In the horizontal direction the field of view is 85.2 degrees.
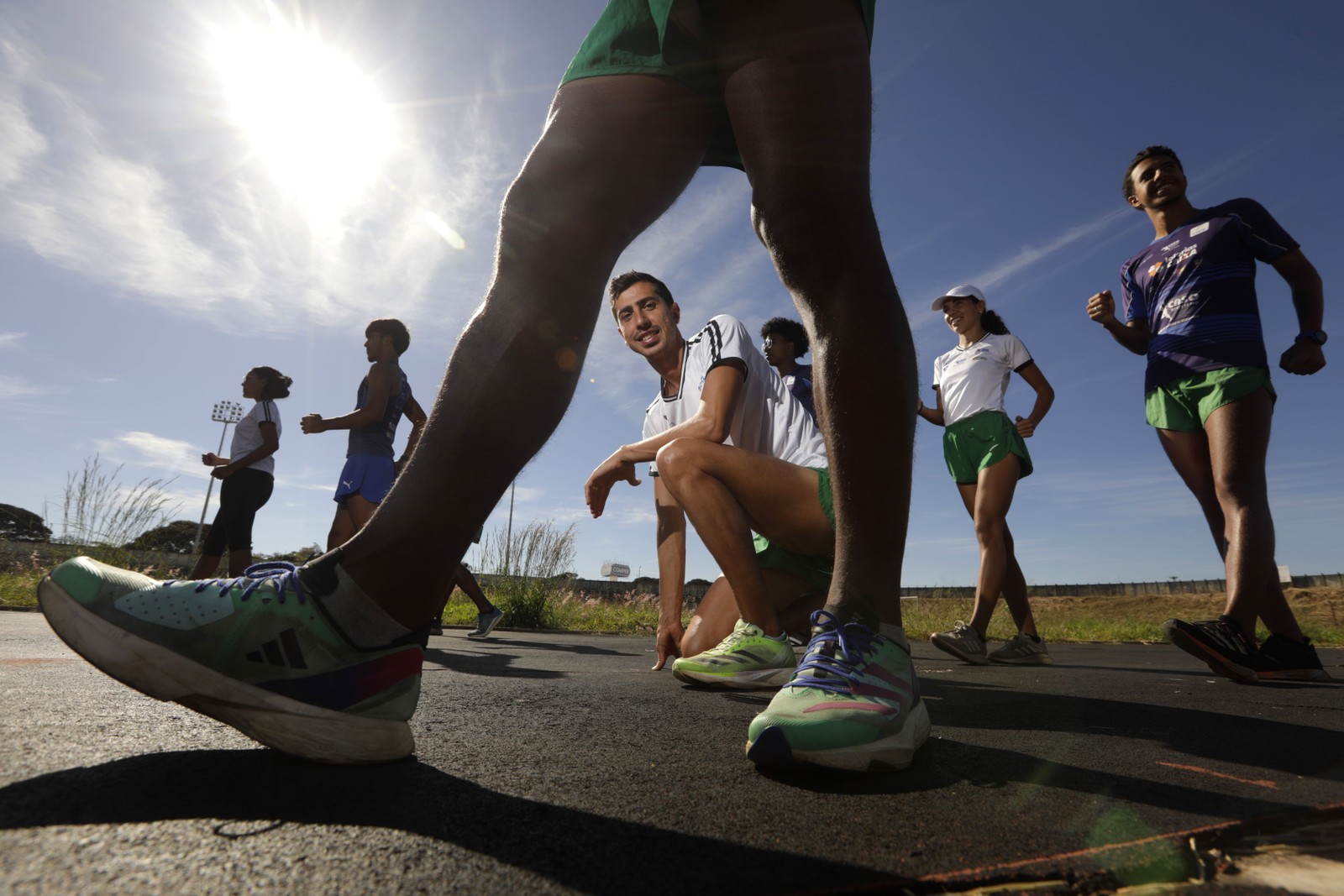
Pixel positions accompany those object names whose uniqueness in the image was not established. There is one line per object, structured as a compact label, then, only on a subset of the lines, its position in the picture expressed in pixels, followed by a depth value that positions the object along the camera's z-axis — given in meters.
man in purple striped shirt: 2.76
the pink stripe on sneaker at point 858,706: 1.06
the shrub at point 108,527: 7.46
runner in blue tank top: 4.68
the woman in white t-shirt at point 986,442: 3.87
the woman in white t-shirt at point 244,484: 5.15
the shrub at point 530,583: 8.25
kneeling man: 2.45
